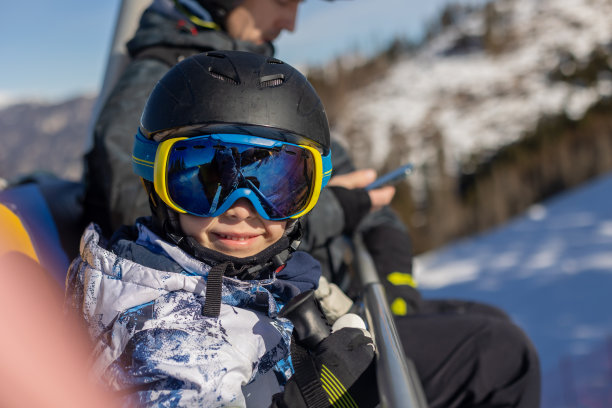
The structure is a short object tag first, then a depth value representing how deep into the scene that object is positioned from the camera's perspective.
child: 0.73
